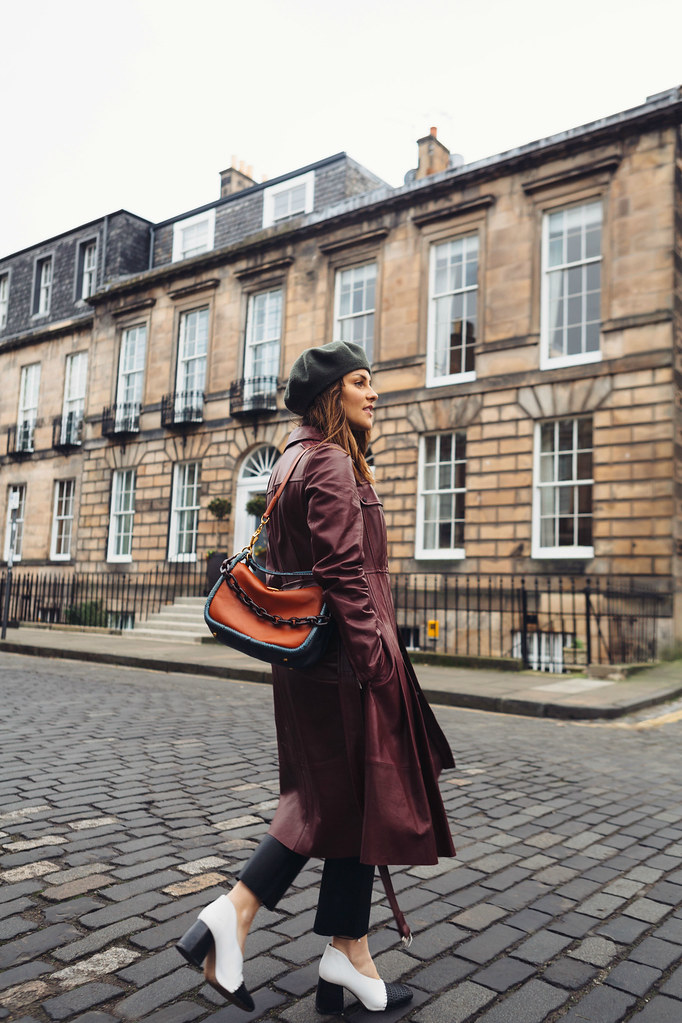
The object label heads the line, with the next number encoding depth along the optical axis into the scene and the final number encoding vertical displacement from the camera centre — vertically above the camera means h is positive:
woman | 2.19 -0.46
